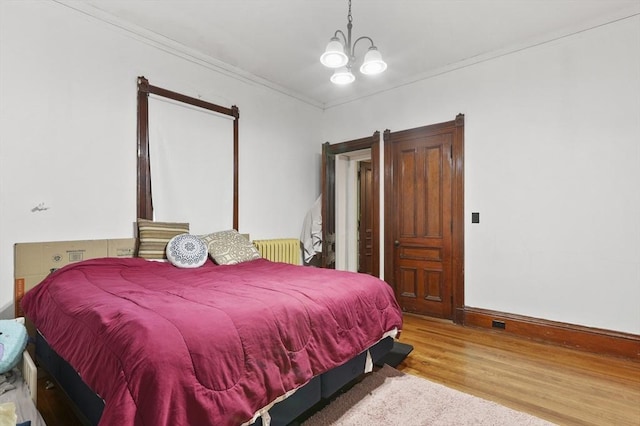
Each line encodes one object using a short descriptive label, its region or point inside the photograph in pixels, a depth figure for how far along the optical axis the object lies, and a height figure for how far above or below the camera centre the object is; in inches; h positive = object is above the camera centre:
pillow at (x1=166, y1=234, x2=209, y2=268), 106.7 -11.9
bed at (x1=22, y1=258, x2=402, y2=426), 44.0 -20.0
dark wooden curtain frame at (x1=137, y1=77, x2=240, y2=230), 116.8 +22.2
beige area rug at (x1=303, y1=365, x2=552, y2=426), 69.1 -42.7
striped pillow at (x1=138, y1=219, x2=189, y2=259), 109.6 -7.7
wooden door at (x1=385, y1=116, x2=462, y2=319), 143.6 -1.1
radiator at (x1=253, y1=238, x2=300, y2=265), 154.7 -16.6
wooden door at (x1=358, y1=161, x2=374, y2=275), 214.1 -2.8
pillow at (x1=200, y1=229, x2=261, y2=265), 116.2 -11.9
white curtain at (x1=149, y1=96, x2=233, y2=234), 122.0 +19.7
